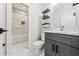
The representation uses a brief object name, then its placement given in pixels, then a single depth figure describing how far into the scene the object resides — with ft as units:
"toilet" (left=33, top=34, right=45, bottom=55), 6.39
